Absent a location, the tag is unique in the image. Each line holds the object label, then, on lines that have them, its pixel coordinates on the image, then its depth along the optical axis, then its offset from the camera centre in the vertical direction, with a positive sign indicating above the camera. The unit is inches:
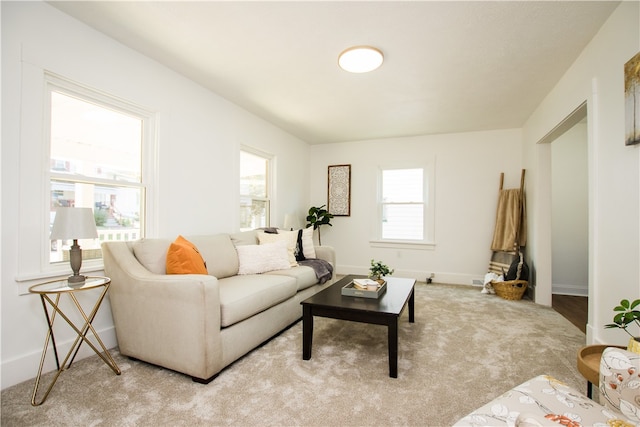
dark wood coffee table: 80.4 -27.8
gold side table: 68.4 -23.9
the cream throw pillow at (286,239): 142.0 -12.3
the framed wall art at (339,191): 225.1 +18.0
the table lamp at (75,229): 72.8 -4.2
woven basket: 157.5 -38.7
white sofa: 75.6 -27.7
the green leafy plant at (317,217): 213.9 -2.1
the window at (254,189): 163.2 +14.1
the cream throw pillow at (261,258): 122.0 -18.9
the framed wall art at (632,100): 70.4 +28.7
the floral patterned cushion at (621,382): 42.2 -24.4
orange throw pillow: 91.0 -14.8
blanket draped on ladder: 173.2 -3.6
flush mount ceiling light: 97.8 +53.5
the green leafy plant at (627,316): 54.2 -18.2
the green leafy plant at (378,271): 112.3 -21.2
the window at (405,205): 205.9 +7.0
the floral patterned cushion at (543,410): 38.6 -27.3
